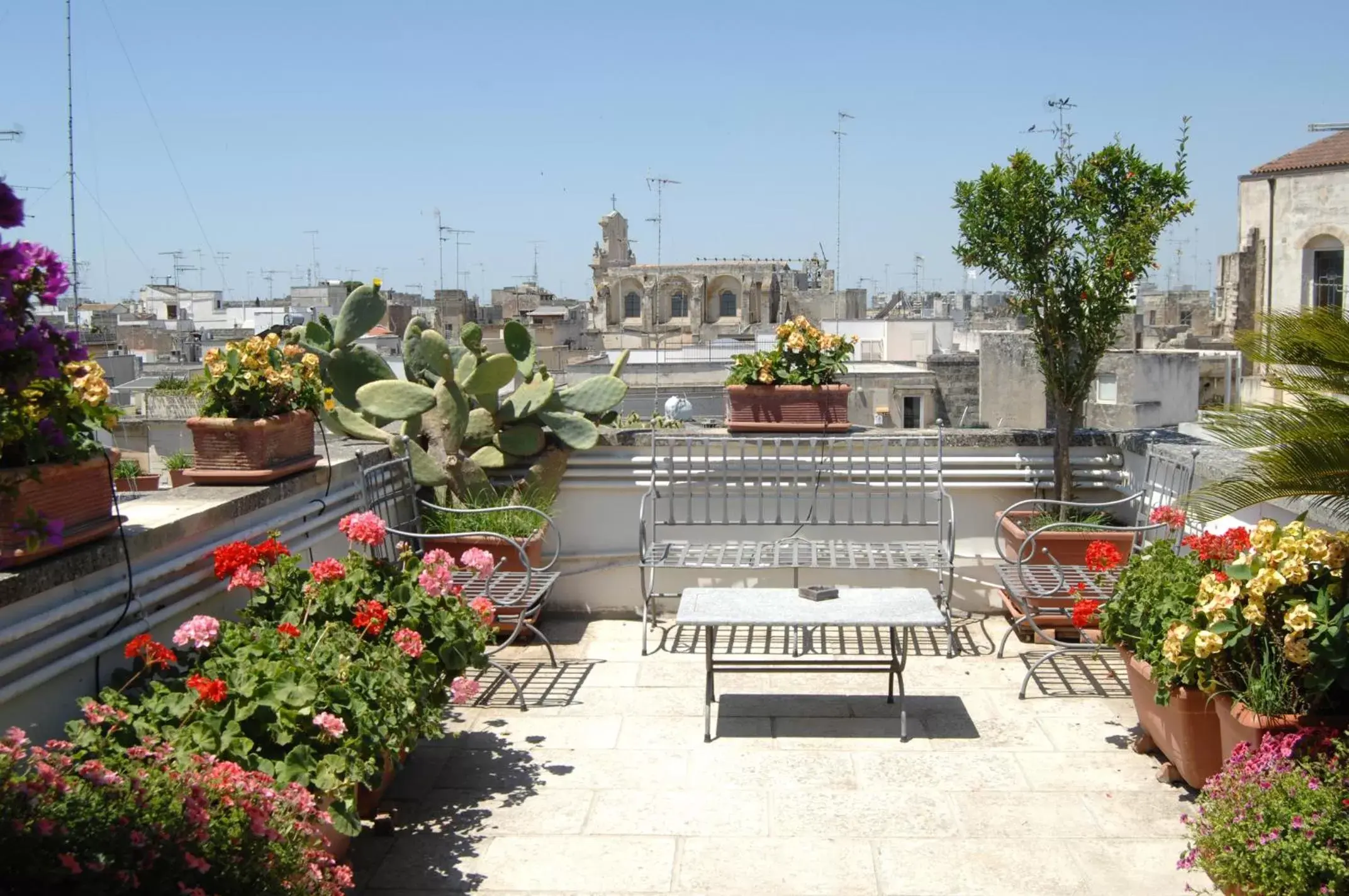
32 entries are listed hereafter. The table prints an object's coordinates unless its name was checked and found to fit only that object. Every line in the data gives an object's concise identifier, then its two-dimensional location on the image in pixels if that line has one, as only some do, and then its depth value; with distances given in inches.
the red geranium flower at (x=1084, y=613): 182.5
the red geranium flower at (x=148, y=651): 129.3
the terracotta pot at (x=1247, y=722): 137.1
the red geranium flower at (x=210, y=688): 124.5
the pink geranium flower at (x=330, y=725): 127.4
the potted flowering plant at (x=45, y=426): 92.1
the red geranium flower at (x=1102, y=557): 191.0
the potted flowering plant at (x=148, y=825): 91.0
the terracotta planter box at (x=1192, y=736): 152.5
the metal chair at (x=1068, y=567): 201.5
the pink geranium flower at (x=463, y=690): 156.5
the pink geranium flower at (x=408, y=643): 149.4
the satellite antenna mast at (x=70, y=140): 407.8
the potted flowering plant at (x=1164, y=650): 153.0
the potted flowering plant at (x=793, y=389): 253.4
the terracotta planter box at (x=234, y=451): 181.6
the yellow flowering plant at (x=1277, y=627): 135.8
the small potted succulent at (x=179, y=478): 192.2
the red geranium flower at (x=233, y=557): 149.6
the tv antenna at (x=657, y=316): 2778.5
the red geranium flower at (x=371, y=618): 151.3
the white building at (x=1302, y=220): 1008.2
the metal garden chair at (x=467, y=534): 204.7
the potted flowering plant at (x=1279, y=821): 110.7
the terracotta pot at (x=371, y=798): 147.8
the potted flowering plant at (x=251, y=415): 182.4
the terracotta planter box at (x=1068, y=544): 223.1
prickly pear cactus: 238.4
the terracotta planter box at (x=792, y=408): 253.4
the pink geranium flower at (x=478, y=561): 185.5
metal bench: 244.8
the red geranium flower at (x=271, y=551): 155.8
